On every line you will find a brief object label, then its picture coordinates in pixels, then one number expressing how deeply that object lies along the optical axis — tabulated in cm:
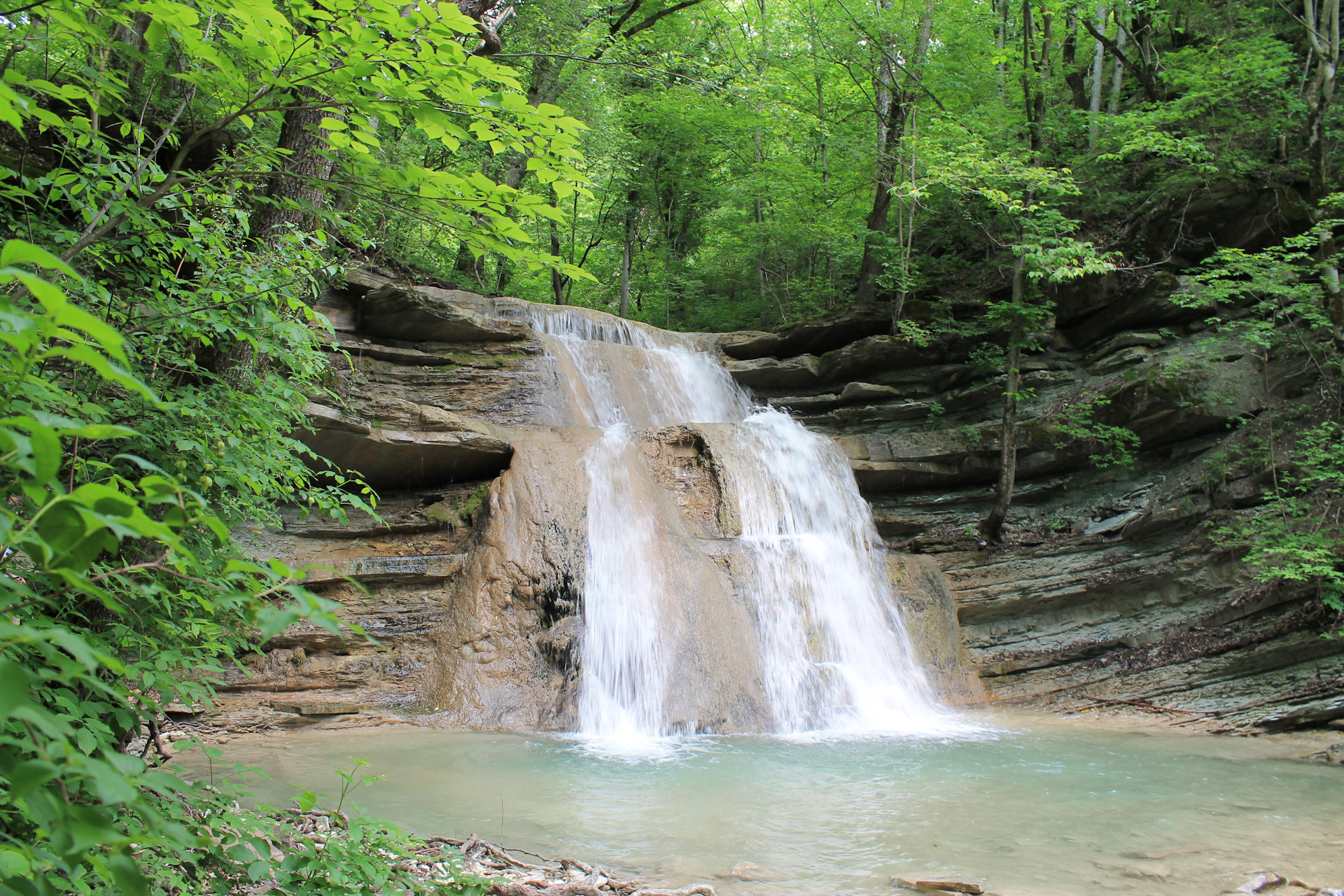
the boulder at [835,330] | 1341
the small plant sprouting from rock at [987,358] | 1193
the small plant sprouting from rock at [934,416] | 1233
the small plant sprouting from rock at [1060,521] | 1067
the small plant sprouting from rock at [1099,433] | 1015
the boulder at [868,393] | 1256
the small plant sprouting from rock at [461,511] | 919
